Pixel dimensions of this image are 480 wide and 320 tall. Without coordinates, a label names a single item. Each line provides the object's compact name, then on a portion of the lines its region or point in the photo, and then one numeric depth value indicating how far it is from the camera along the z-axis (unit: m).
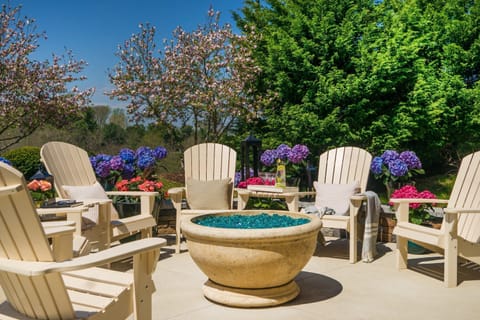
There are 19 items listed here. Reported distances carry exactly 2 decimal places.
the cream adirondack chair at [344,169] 4.58
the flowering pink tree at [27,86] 8.02
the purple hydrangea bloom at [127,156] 5.38
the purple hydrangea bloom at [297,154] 5.98
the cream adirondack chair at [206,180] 4.64
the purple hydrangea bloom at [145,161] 5.27
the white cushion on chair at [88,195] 3.72
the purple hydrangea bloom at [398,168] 5.11
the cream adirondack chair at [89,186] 3.72
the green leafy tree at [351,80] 8.35
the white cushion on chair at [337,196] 4.44
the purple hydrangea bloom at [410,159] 5.23
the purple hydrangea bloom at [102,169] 5.14
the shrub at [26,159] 7.46
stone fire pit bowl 2.80
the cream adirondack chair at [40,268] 1.55
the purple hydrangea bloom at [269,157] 6.14
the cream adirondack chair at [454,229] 3.32
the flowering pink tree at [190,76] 8.87
